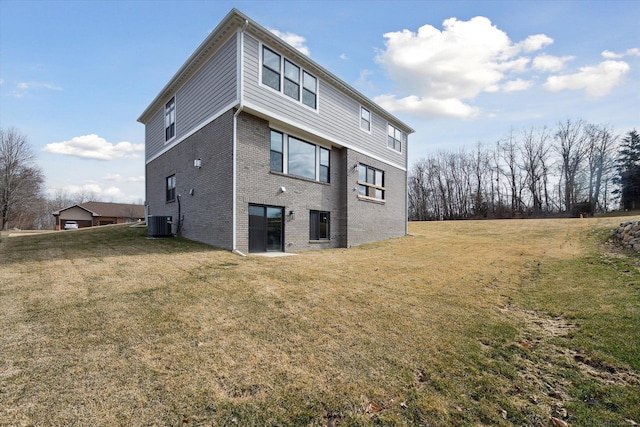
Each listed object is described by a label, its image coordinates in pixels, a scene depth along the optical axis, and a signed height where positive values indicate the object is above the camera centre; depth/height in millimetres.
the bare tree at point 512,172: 41731 +6081
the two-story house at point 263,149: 10047 +2731
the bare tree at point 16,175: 34125 +4694
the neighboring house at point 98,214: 41844 +125
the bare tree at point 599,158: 38500 +7340
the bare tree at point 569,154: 38406 +8048
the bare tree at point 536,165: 40719 +6877
